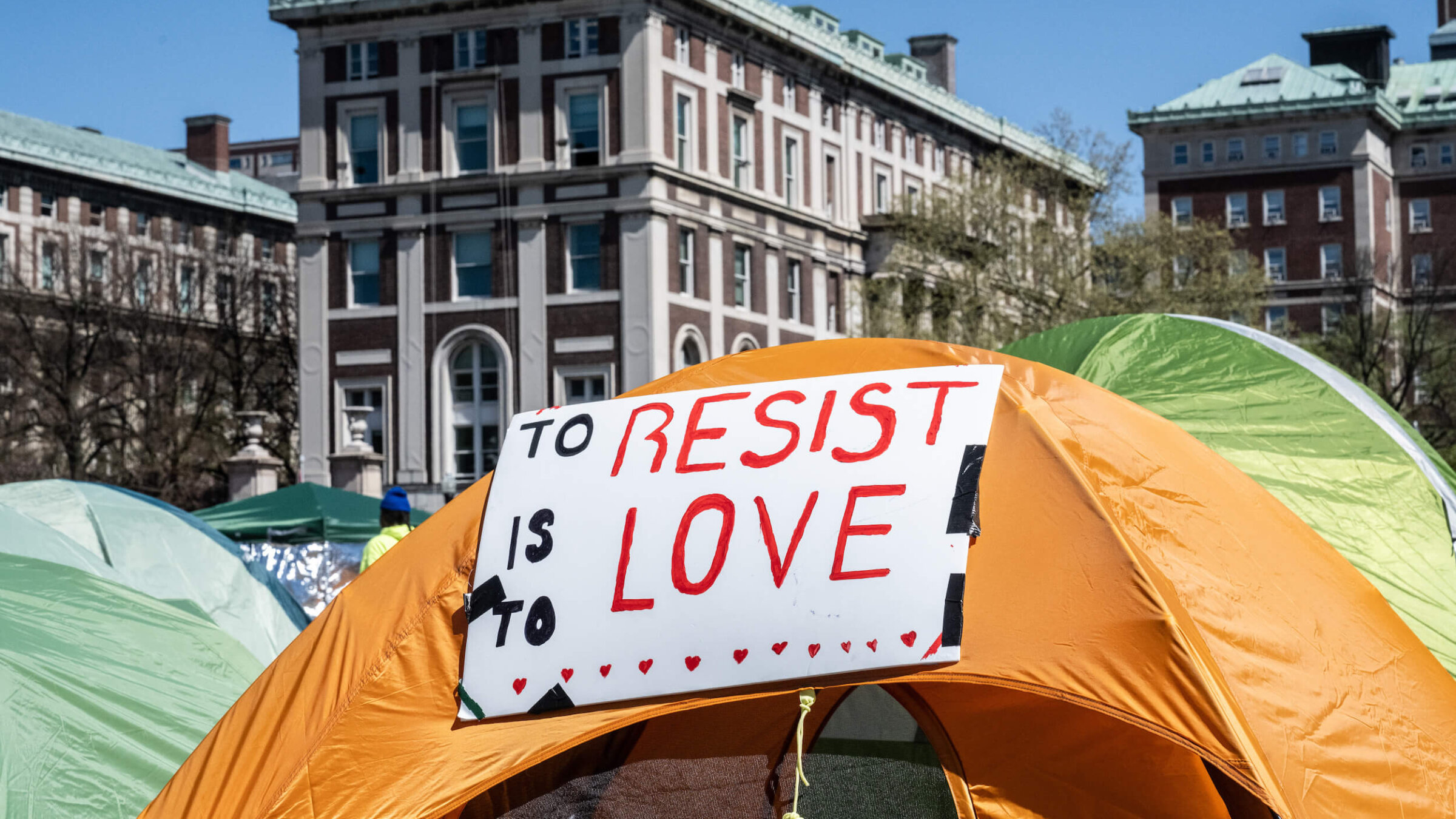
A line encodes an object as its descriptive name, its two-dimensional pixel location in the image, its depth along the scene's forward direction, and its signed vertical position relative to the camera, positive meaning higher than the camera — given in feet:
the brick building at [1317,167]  234.99 +35.95
